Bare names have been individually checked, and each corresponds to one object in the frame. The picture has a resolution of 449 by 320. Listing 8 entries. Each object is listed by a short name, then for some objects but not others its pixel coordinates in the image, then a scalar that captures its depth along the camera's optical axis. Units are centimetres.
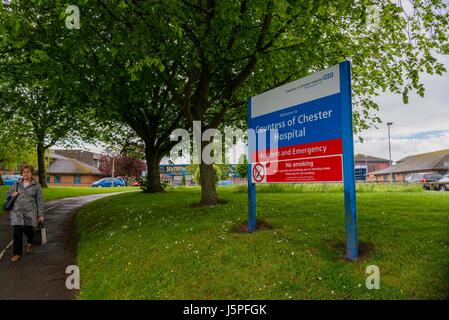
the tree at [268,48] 876
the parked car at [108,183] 6419
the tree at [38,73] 1051
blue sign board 599
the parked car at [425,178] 4478
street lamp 6562
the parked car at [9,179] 5525
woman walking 856
